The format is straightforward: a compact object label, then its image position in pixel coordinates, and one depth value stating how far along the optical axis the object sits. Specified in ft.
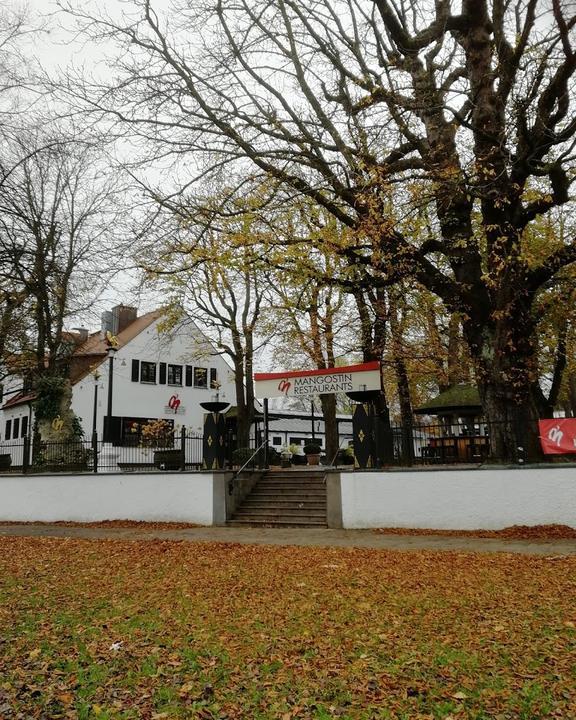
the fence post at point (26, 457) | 59.47
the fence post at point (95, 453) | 55.26
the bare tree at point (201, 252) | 42.86
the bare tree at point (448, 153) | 38.93
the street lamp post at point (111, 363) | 74.61
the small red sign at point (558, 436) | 39.06
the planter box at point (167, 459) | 58.18
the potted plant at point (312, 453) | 95.30
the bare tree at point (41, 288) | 48.65
